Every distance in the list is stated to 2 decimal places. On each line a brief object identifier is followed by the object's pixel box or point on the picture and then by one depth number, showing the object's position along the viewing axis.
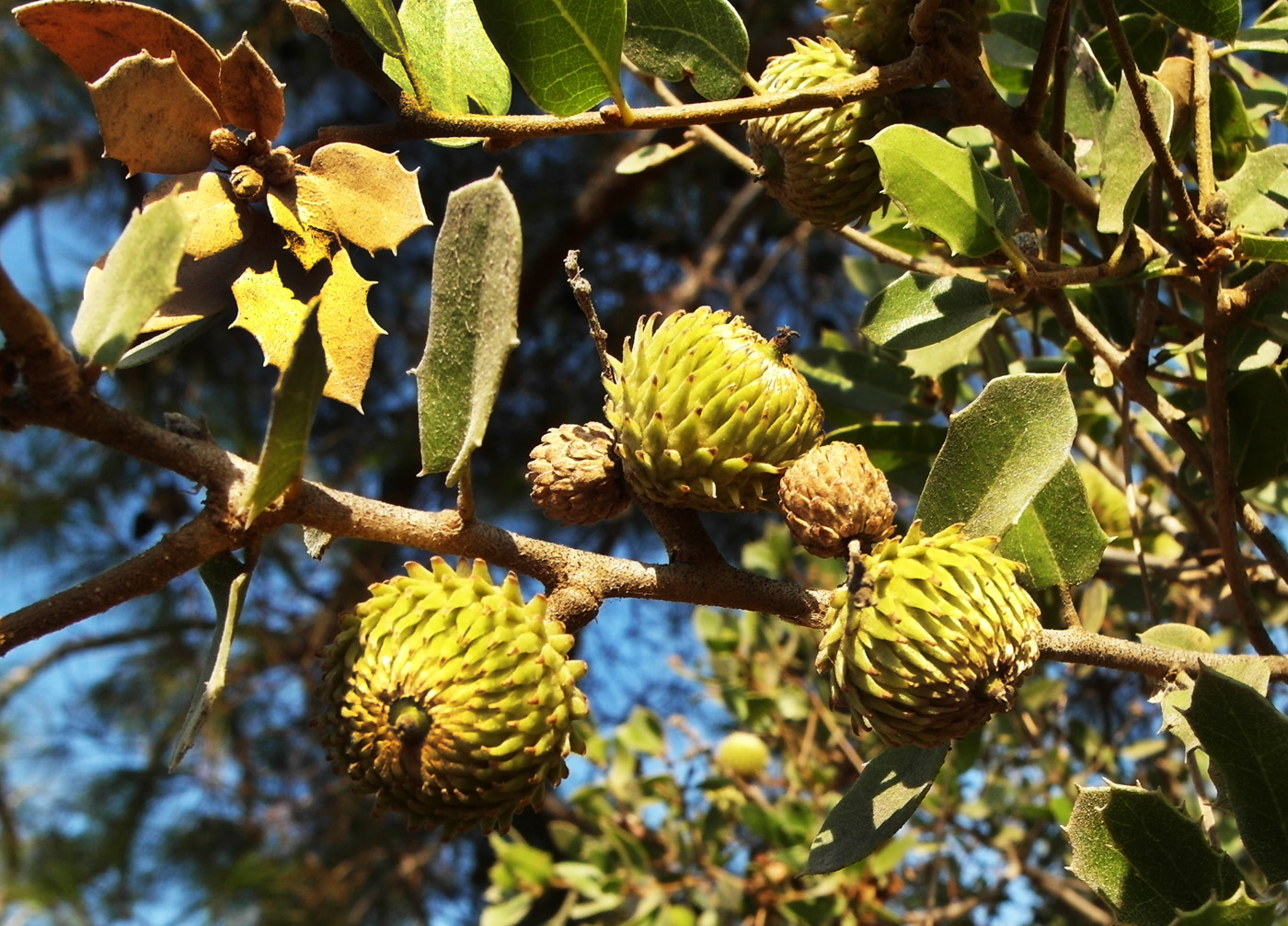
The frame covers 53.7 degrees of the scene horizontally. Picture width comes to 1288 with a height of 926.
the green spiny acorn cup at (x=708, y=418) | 0.14
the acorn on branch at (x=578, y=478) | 0.14
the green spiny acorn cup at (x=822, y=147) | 0.15
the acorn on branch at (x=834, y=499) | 0.13
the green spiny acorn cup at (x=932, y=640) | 0.12
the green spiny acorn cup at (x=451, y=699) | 0.12
